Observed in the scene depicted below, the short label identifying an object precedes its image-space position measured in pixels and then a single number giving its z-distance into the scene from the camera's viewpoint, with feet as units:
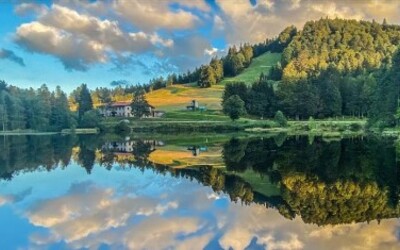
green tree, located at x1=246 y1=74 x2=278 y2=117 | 402.93
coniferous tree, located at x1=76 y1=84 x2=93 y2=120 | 489.26
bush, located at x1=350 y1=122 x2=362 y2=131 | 282.97
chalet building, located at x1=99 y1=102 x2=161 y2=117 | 547.08
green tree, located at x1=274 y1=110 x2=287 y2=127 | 331.57
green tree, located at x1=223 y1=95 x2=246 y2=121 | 353.31
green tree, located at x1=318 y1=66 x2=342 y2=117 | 376.68
